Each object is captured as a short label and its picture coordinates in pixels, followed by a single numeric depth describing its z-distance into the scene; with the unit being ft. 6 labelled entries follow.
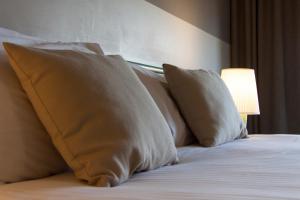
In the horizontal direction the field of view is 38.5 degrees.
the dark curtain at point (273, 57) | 12.96
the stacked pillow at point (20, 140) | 3.35
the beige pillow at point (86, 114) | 3.43
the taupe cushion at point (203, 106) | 6.45
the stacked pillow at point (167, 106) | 6.05
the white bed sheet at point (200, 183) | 2.88
